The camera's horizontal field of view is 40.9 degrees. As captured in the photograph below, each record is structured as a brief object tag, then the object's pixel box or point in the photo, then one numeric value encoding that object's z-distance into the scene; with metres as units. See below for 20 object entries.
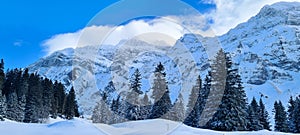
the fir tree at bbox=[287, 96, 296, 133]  54.44
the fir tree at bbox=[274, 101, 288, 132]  56.44
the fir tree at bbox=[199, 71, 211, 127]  35.58
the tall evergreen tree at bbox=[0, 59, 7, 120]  48.27
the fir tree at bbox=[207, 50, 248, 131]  32.78
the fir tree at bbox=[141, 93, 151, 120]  46.46
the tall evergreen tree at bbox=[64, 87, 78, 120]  87.06
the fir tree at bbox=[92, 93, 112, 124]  61.38
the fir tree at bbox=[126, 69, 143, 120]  45.69
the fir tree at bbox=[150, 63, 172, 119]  42.47
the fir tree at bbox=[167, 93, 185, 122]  42.03
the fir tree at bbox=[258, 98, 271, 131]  54.19
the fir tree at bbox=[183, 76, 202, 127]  41.59
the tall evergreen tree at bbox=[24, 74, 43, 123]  61.91
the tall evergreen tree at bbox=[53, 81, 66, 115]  86.69
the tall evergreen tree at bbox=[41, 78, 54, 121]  64.56
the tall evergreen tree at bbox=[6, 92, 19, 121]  56.97
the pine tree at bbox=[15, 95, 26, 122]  58.12
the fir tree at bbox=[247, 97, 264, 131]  42.00
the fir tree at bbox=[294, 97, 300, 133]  52.75
